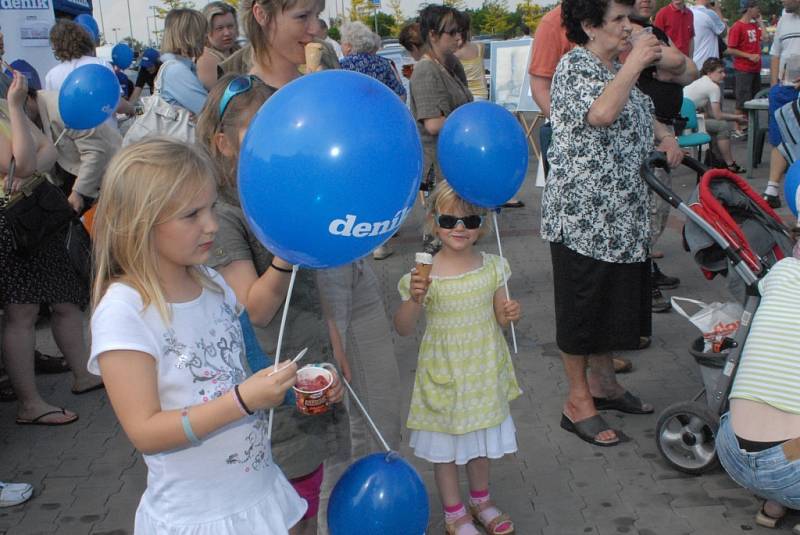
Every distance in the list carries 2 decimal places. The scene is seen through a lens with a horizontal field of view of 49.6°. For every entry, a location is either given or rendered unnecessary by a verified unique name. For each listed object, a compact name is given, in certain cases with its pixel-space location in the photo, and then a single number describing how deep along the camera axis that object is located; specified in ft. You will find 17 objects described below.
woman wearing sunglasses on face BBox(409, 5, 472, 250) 20.68
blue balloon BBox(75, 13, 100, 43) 38.15
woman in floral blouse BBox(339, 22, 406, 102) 24.77
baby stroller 11.48
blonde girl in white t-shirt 6.22
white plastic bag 12.09
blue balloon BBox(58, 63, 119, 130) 16.99
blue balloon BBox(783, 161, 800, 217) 12.06
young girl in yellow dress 10.82
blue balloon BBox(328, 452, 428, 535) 7.67
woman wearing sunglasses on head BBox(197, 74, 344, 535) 7.66
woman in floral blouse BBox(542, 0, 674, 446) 12.50
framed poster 40.86
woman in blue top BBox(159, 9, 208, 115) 17.39
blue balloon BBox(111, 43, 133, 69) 37.19
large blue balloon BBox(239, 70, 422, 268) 6.62
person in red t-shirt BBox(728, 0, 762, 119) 43.65
